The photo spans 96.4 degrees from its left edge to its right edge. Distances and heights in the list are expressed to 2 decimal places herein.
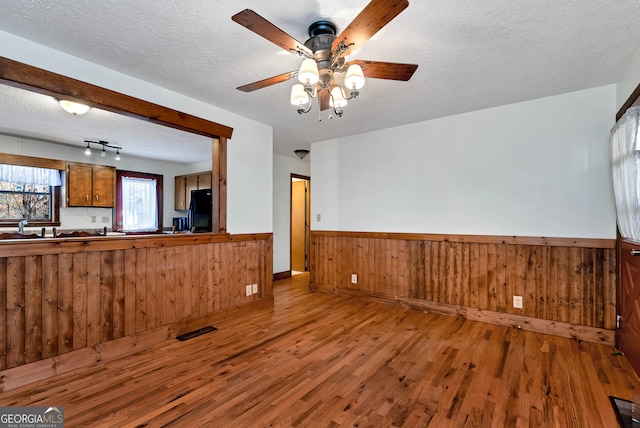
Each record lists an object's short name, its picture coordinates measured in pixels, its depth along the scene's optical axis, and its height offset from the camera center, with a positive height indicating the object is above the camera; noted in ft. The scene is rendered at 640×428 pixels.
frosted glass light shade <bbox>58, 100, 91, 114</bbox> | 9.89 +3.83
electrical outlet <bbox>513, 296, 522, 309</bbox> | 10.59 -3.26
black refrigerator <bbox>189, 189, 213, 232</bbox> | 16.39 +0.21
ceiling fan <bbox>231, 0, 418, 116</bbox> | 4.80 +3.34
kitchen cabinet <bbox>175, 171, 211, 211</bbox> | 20.15 +2.21
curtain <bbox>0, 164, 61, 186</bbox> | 14.90 +2.25
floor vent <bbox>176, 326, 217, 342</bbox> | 9.67 -4.13
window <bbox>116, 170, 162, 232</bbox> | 19.22 +1.01
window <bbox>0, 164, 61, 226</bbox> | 14.99 +1.20
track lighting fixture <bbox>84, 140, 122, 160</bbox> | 15.88 +4.11
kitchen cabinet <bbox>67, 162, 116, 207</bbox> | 16.71 +1.90
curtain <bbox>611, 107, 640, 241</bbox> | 6.86 +1.09
